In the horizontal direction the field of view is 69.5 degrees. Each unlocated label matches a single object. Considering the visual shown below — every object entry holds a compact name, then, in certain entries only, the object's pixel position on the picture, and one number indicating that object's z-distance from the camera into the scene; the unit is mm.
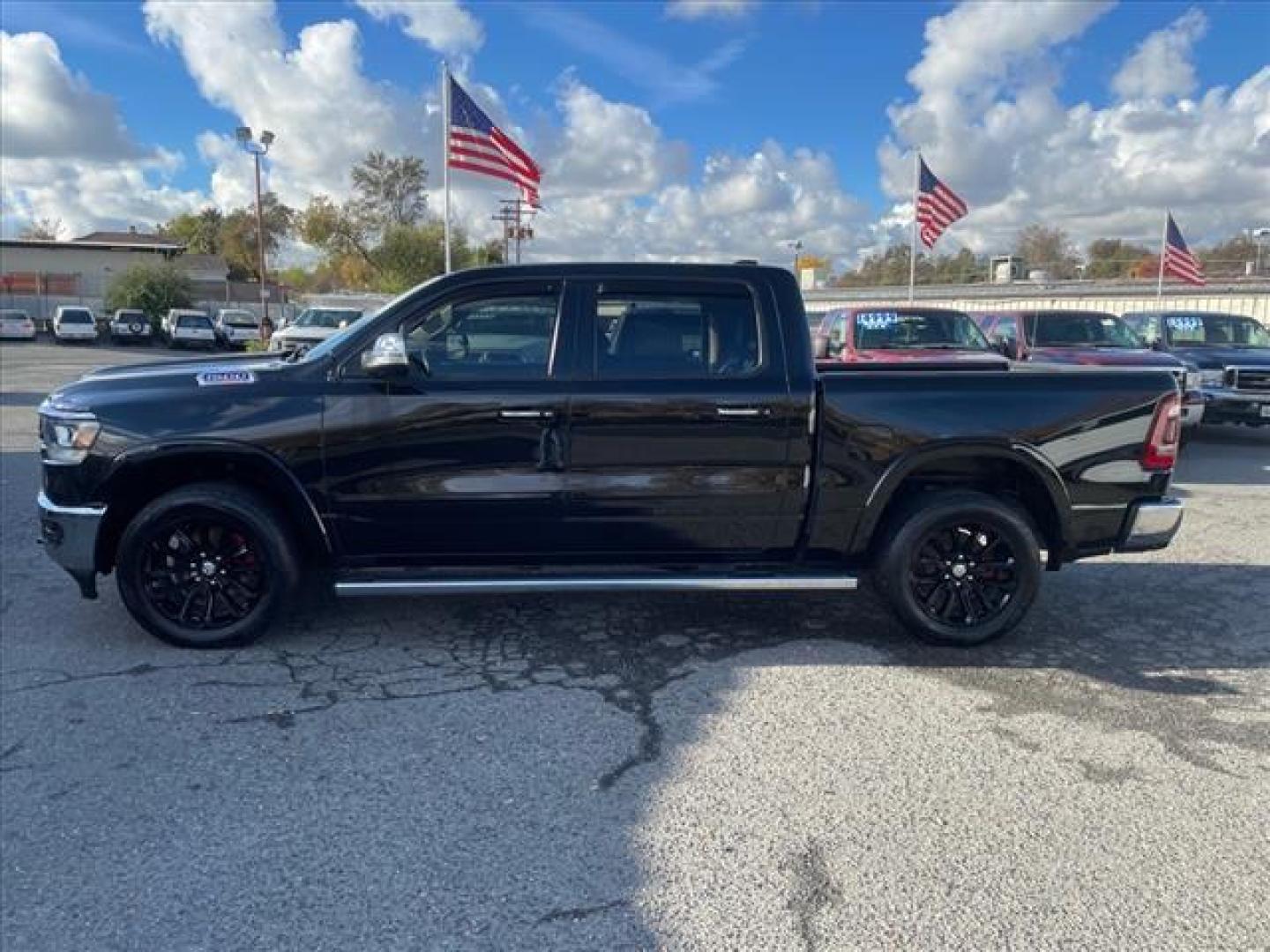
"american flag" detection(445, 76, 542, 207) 15906
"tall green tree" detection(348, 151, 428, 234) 62938
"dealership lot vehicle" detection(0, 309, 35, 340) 39812
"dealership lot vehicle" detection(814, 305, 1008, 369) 11203
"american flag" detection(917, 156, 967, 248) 20969
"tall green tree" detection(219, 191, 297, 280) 67688
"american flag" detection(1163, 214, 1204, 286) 23156
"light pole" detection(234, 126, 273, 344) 31609
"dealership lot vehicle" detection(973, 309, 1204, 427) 11297
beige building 54656
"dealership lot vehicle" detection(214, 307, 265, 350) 38969
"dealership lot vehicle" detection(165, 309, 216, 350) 37844
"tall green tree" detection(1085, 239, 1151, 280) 53469
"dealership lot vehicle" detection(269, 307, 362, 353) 24062
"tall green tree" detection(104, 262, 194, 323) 46344
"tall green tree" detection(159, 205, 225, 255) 79438
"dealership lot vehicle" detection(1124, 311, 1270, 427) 11742
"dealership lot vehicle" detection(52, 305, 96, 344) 38781
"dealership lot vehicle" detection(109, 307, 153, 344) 39625
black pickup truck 4426
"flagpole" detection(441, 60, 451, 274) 15875
